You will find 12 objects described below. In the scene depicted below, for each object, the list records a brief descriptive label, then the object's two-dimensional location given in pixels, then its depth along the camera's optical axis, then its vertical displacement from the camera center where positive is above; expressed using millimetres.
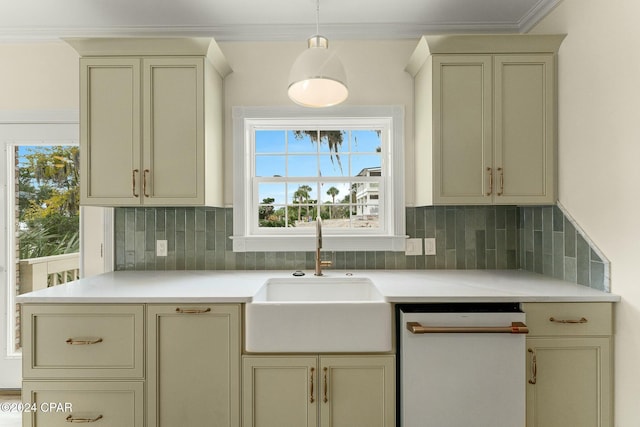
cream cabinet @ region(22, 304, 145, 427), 1718 -701
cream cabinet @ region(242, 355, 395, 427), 1715 -819
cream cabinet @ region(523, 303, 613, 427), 1695 -708
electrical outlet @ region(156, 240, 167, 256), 2482 -220
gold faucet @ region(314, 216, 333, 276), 2248 -201
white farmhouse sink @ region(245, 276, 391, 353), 1707 -522
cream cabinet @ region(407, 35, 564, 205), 2064 +539
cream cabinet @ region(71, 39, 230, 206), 2094 +537
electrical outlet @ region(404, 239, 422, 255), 2486 -219
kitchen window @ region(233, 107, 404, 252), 2574 +265
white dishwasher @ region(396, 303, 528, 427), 1661 -708
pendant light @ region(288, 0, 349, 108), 1690 +663
